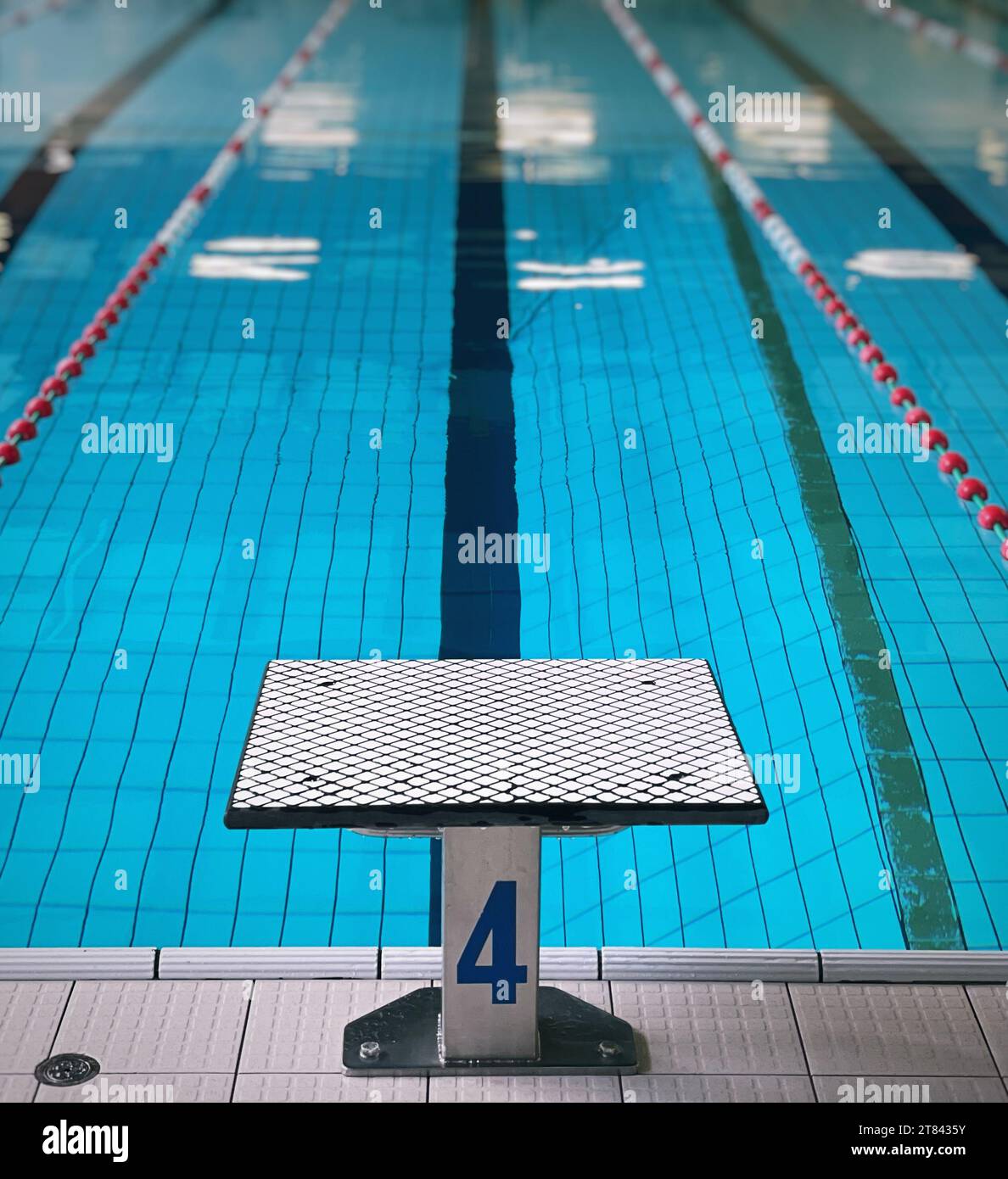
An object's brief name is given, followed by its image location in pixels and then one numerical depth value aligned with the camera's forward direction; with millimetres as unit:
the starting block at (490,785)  2129
